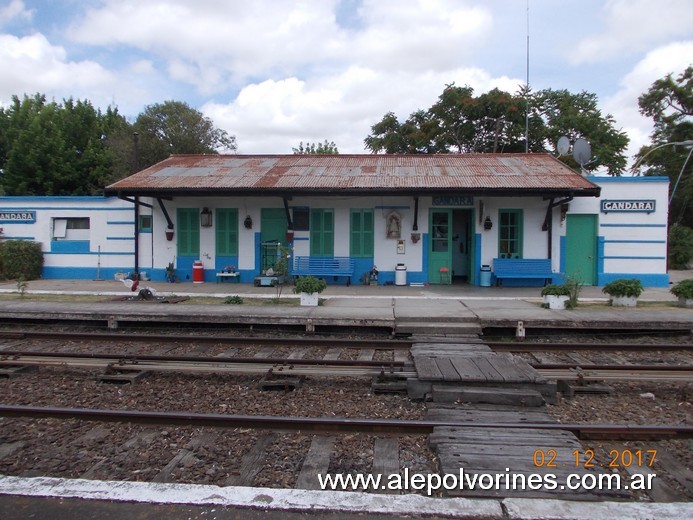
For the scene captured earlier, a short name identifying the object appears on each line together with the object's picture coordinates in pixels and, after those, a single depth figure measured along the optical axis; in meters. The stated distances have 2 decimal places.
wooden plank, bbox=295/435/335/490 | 3.51
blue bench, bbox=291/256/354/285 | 14.41
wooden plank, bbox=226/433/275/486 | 3.57
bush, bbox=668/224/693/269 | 22.59
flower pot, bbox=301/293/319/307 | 10.46
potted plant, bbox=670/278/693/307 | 10.38
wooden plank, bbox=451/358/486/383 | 5.28
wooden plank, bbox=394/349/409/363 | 7.06
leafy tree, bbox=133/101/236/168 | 27.50
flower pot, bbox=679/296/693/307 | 10.45
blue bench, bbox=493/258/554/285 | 13.88
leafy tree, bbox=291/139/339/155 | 46.64
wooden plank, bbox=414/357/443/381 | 5.33
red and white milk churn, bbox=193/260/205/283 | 14.91
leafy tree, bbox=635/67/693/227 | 31.22
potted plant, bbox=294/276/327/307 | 10.40
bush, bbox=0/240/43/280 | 15.60
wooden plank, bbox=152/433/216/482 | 3.64
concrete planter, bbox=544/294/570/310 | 10.10
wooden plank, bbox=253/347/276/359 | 7.44
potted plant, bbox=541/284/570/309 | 10.10
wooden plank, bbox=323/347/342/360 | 7.33
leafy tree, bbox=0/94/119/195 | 26.22
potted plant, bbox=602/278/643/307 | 10.45
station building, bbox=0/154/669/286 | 14.05
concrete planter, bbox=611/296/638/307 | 10.51
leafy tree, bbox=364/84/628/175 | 28.14
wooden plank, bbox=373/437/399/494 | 3.68
